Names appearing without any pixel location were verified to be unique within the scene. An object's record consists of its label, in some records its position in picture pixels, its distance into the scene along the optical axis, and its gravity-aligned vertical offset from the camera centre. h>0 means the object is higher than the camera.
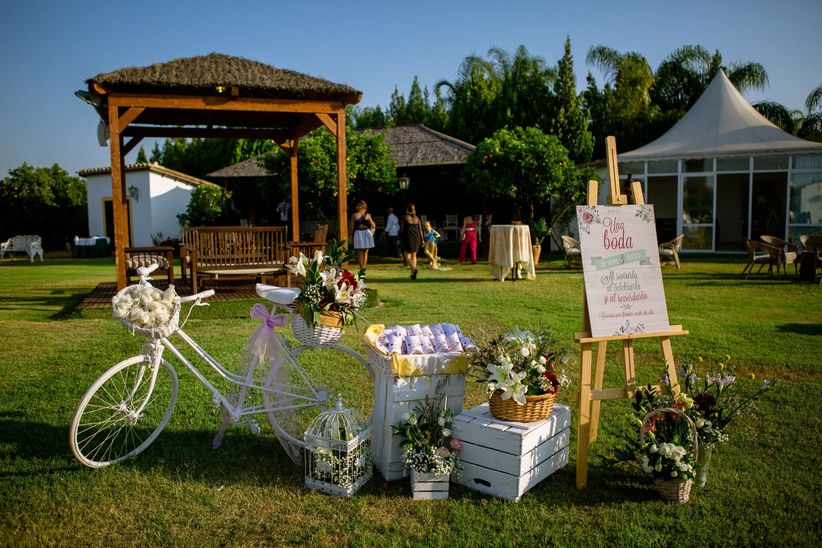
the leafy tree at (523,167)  17.47 +1.75
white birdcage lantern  3.51 -1.28
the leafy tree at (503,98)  27.09 +5.88
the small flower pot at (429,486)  3.47 -1.44
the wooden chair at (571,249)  16.03 -0.57
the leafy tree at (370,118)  39.97 +7.27
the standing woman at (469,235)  17.66 -0.19
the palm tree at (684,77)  30.78 +7.51
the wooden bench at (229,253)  10.02 -0.38
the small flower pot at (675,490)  3.40 -1.45
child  17.22 -0.44
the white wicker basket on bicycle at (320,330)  3.73 -0.61
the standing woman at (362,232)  13.79 -0.07
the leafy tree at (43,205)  29.08 +1.25
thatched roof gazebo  9.09 +2.10
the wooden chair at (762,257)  12.67 -0.60
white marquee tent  18.38 +1.98
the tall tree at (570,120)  25.58 +4.43
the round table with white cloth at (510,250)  12.98 -0.46
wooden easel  3.64 -0.86
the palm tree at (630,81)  29.66 +7.11
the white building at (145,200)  27.39 +1.41
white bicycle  3.81 -1.08
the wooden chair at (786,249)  12.76 -0.50
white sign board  3.76 -0.26
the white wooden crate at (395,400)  3.64 -1.02
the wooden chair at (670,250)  15.29 -0.57
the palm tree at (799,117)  25.48 +4.75
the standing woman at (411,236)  13.98 -0.16
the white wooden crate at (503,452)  3.43 -1.27
